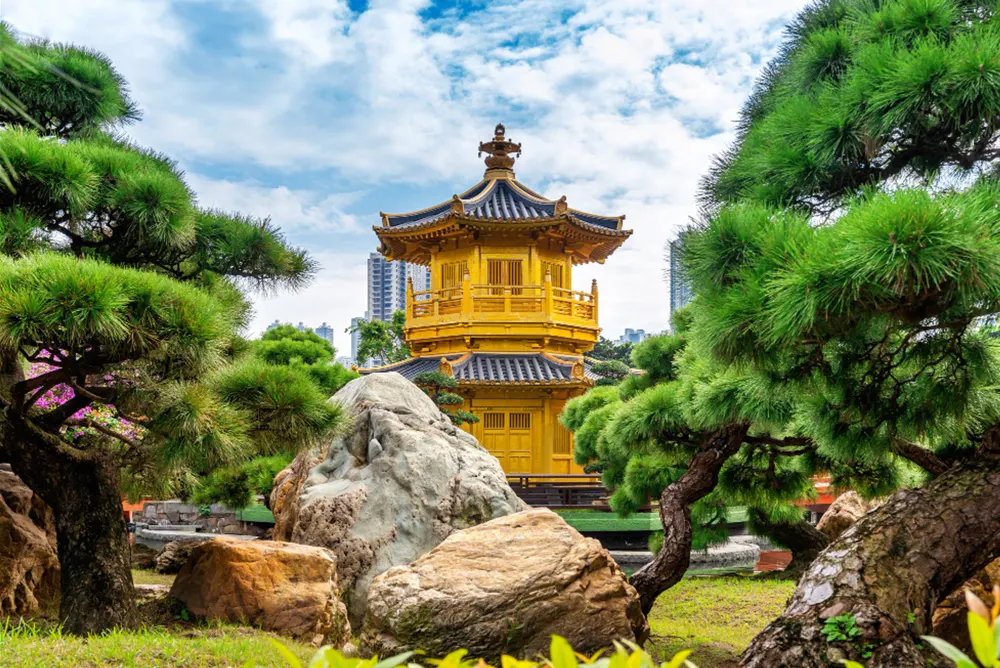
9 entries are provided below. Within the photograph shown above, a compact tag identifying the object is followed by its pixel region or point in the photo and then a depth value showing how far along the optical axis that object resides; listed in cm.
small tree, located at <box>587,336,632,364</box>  3381
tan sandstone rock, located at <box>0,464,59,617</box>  596
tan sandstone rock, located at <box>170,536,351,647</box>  562
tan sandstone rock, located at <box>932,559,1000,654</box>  539
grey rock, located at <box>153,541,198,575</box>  983
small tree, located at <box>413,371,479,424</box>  1612
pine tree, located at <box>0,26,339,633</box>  449
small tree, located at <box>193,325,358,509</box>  562
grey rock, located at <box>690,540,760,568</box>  1351
